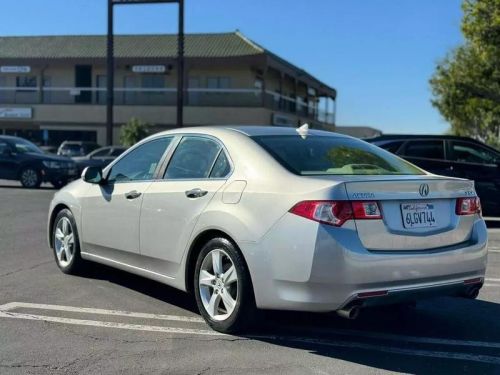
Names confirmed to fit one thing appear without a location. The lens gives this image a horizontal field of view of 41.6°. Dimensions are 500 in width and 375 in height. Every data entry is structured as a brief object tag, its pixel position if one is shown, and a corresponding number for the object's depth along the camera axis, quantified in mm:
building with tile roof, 36969
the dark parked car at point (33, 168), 19547
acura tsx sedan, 4387
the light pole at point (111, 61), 27375
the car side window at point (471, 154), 12023
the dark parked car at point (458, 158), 11891
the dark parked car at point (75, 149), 31922
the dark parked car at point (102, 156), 22578
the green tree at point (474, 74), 21438
